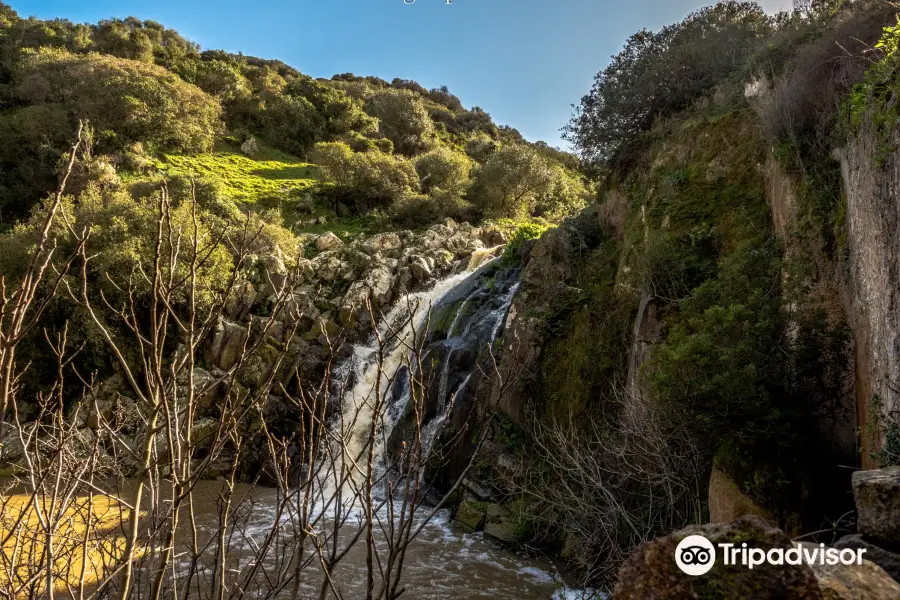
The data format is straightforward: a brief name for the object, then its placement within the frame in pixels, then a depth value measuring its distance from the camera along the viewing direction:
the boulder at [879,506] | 2.42
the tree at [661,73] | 10.72
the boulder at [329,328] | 14.53
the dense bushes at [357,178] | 25.34
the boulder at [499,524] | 8.15
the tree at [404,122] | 36.44
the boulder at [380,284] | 15.94
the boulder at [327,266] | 16.83
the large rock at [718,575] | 1.54
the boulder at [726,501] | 5.23
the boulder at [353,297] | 14.96
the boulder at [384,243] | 18.33
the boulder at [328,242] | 18.94
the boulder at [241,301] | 14.94
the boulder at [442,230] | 19.91
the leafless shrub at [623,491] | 6.13
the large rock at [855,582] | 1.56
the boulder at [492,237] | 20.58
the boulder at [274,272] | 15.61
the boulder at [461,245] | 18.91
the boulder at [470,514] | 8.78
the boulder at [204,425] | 11.76
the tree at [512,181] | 25.02
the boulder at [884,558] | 2.33
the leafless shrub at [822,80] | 6.26
